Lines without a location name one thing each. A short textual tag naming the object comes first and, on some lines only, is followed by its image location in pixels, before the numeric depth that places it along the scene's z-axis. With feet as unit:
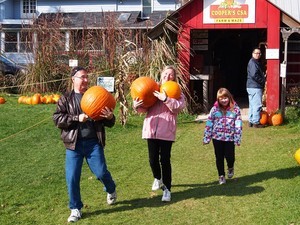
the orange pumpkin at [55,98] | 58.08
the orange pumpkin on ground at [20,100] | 58.18
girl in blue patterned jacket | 24.36
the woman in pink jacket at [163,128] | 21.38
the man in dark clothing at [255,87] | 40.09
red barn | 43.60
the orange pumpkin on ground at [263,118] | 41.27
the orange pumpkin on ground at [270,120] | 41.45
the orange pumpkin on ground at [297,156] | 25.73
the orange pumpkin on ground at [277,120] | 41.06
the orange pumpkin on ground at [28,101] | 57.36
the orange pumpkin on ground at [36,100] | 57.26
